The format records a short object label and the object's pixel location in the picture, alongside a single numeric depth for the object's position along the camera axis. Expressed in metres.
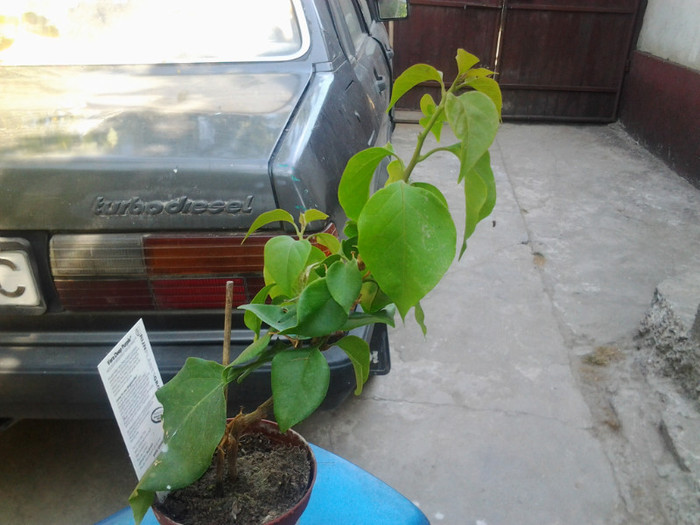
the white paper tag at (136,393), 0.85
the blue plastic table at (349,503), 1.25
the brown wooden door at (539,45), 6.77
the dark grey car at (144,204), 1.66
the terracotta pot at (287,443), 0.91
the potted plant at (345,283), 0.67
